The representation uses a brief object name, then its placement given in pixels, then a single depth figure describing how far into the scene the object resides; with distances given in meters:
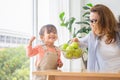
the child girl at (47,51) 1.74
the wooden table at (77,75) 1.04
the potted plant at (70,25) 2.69
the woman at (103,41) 1.48
